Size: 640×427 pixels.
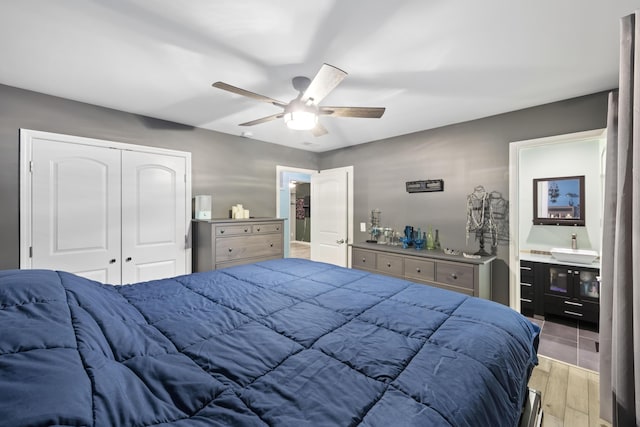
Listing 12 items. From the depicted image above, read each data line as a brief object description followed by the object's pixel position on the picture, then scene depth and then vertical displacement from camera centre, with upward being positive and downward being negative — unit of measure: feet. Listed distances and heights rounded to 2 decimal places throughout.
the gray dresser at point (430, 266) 9.34 -2.14
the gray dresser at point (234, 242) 10.43 -1.28
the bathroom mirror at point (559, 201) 11.83 +0.50
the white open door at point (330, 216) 14.97 -0.29
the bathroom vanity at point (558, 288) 10.26 -3.03
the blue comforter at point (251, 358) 2.13 -1.75
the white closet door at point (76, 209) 8.23 +0.02
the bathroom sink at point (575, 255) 10.43 -1.70
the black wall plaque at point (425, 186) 11.46 +1.12
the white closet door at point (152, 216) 9.80 -0.22
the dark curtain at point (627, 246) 3.75 -0.52
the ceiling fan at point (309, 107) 5.80 +2.58
